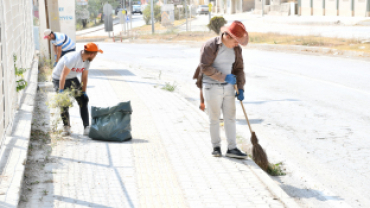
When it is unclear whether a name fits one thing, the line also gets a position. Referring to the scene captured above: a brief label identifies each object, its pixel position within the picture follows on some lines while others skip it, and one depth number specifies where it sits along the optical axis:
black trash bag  6.76
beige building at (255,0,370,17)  45.41
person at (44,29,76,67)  11.53
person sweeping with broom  5.53
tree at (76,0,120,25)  90.44
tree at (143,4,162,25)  75.75
